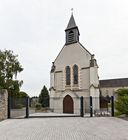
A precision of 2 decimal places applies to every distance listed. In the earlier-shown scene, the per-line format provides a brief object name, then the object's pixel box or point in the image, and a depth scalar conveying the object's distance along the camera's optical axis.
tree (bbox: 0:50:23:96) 22.11
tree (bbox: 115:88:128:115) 14.94
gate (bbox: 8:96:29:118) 15.45
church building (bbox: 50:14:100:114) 27.59
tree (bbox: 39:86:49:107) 33.15
